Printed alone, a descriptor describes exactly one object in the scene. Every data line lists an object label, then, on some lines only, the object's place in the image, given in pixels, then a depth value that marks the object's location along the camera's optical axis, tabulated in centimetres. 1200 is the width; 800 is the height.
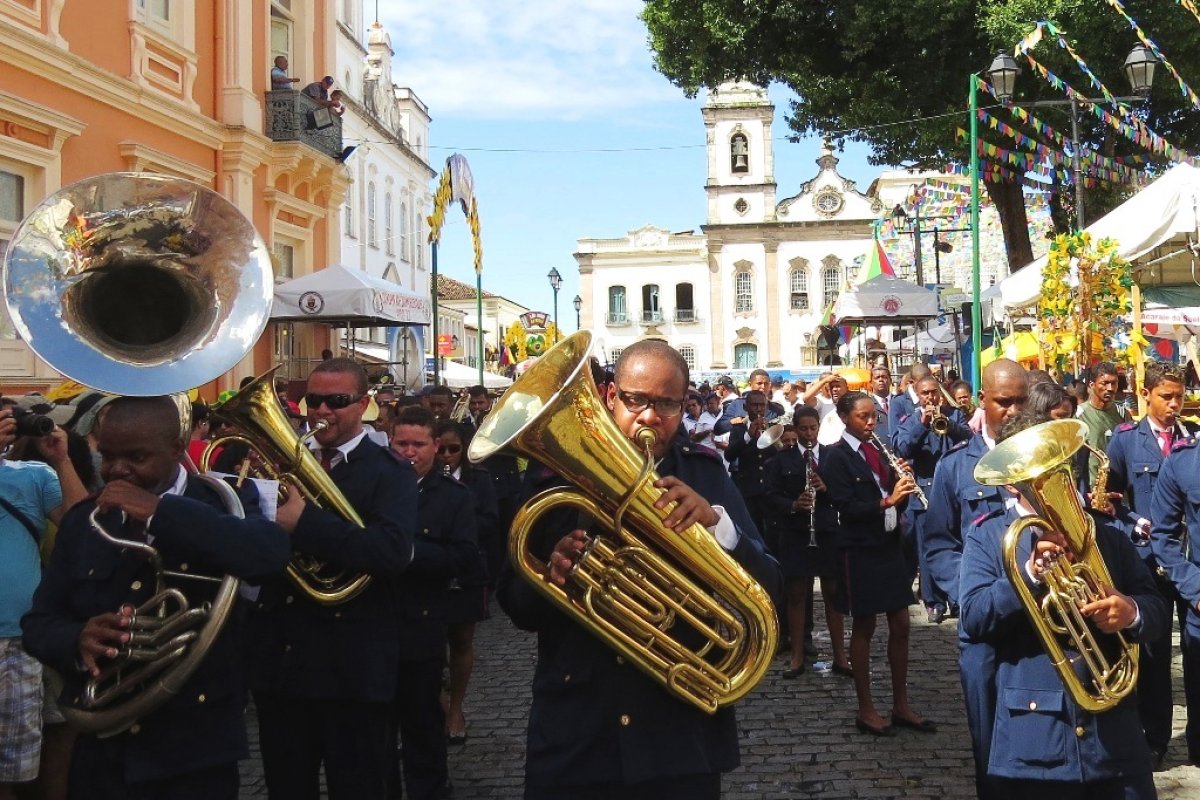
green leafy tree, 1580
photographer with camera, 381
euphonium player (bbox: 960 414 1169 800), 320
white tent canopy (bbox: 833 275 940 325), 1670
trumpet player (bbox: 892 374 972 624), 820
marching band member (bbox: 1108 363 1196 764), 535
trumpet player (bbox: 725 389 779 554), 870
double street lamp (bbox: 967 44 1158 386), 1187
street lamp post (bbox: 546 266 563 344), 3319
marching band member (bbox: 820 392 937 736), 596
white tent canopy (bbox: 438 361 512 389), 2761
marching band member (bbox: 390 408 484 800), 468
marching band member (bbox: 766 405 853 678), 707
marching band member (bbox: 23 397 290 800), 294
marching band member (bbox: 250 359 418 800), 379
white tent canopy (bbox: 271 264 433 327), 1280
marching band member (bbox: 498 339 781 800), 287
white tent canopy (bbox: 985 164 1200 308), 899
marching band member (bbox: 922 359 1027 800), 357
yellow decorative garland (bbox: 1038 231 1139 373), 978
